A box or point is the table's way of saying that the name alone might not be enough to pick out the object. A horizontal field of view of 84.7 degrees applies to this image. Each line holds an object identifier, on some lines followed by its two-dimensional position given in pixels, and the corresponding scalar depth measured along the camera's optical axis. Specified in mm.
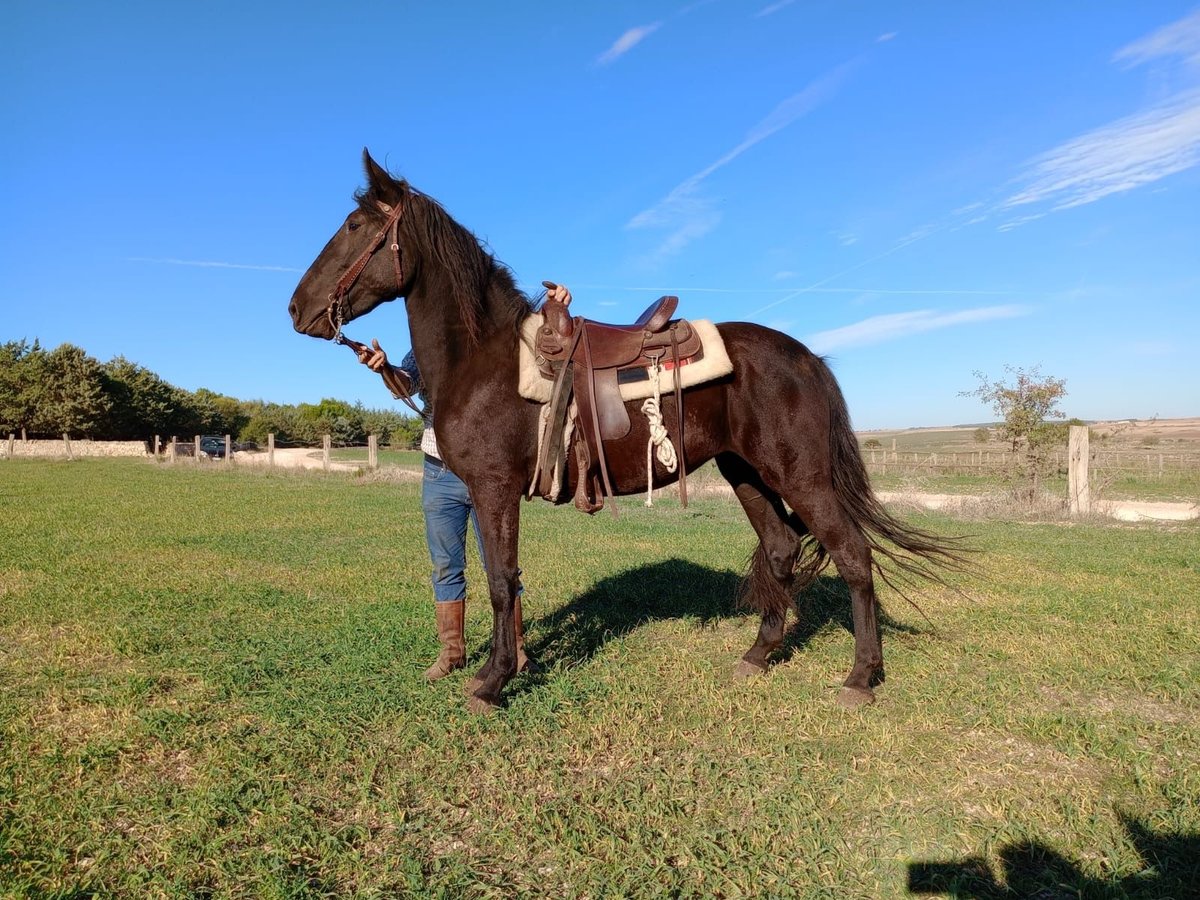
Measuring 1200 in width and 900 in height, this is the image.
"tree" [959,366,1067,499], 14055
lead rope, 3666
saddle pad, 3643
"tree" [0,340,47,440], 46438
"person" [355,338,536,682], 4219
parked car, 40769
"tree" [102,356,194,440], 49469
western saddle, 3643
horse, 3652
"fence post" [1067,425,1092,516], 12820
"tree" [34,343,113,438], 46594
